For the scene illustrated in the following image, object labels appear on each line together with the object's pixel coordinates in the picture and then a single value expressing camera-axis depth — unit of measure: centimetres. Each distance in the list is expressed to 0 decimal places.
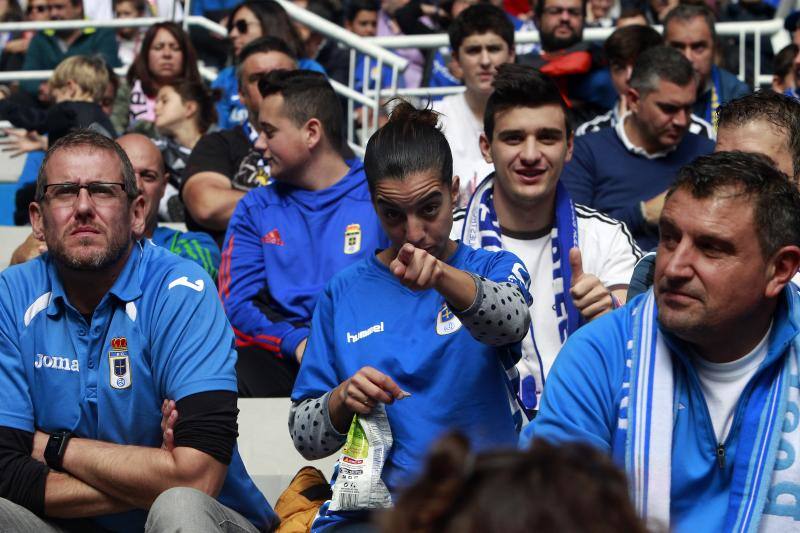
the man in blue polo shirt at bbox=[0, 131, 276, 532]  679
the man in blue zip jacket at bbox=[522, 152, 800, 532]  550
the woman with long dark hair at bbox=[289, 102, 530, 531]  652
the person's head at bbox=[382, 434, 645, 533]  264
